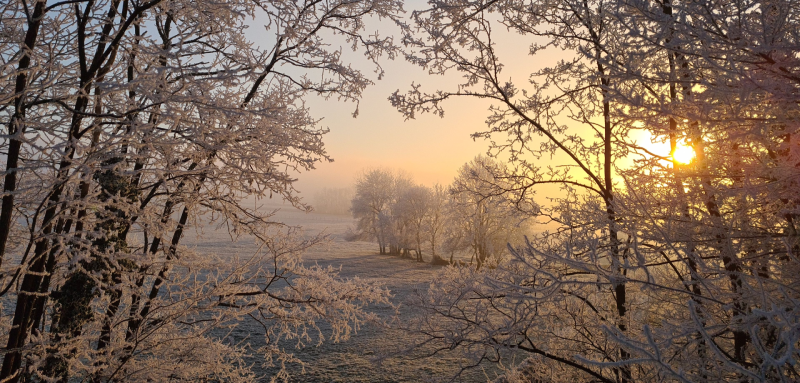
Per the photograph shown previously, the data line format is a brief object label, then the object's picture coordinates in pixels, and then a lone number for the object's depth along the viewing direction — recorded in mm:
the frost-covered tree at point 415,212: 41438
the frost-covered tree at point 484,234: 29330
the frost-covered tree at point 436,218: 39594
